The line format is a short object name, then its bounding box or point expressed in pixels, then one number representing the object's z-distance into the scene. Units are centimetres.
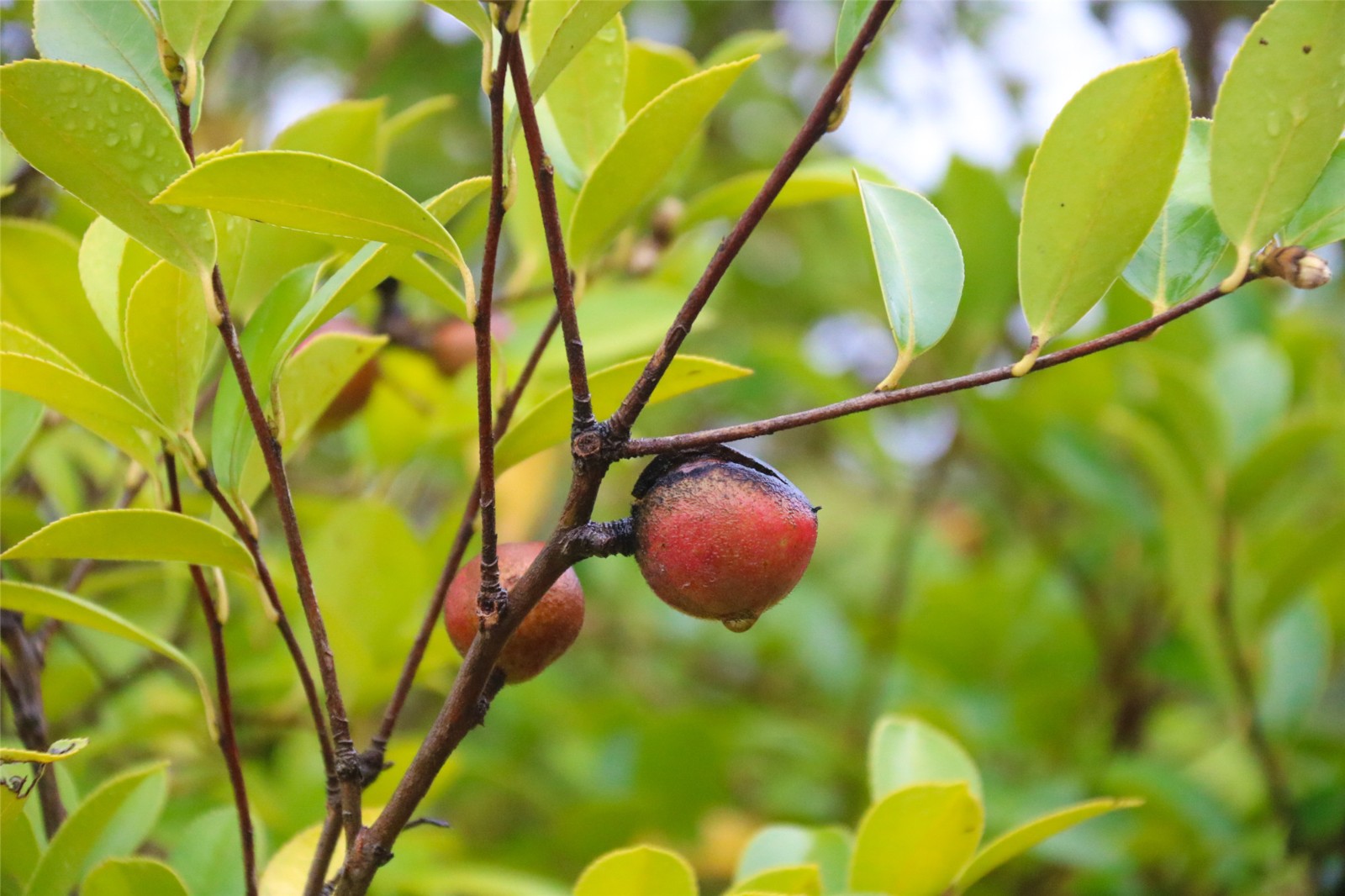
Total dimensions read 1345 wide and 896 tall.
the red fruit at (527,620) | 69
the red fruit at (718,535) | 67
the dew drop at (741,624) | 68
